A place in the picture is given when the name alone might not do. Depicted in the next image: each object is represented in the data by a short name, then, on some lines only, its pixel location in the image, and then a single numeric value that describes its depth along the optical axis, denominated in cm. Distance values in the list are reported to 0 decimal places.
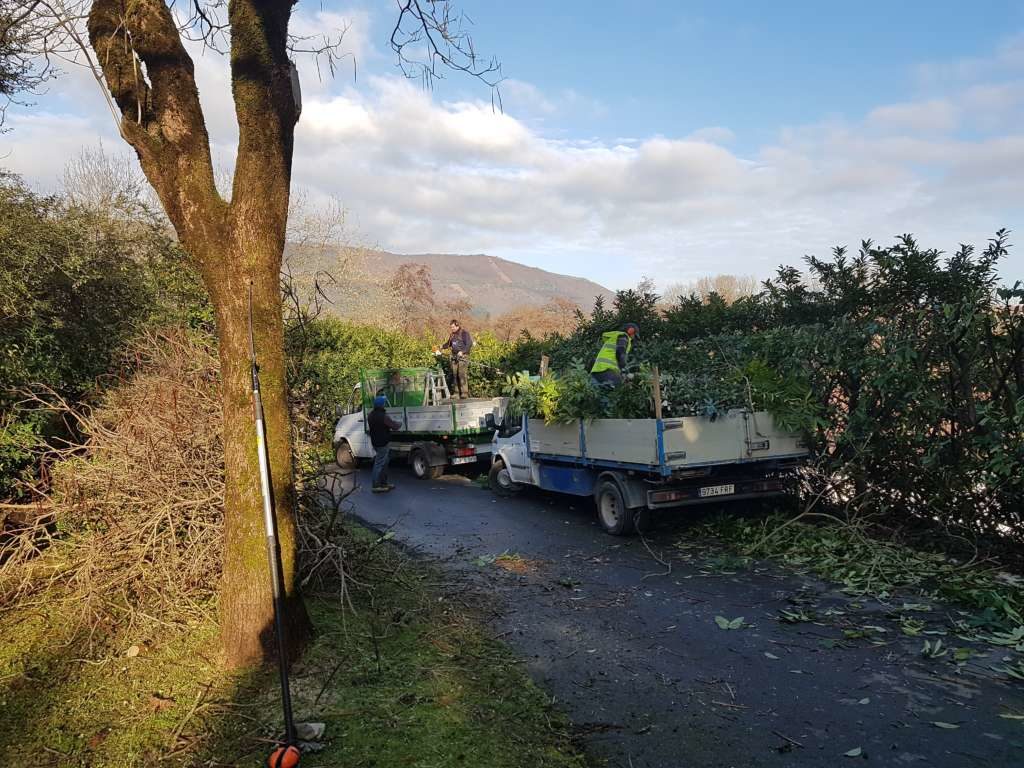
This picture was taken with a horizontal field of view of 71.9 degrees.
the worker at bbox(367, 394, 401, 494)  1238
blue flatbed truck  795
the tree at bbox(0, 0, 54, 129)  491
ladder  1729
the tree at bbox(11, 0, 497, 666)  425
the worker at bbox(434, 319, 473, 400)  1695
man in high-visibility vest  961
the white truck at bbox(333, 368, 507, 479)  1430
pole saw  320
